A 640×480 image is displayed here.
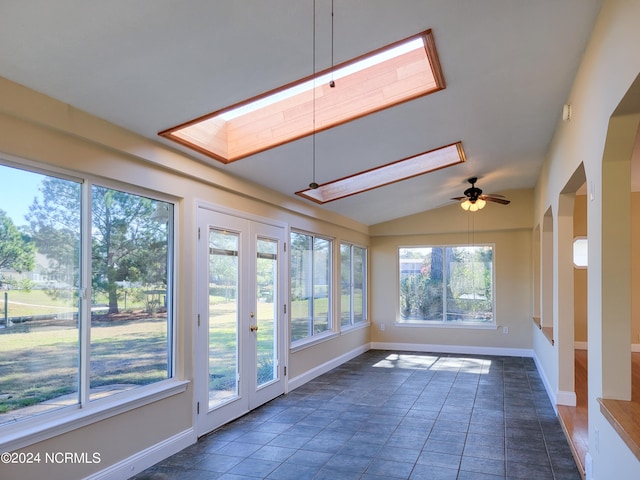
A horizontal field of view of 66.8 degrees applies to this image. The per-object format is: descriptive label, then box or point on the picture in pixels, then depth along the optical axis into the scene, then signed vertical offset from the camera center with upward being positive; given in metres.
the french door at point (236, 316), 4.26 -0.55
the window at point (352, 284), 8.03 -0.41
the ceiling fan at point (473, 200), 6.77 +0.86
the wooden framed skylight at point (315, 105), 3.54 +1.27
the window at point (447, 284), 8.70 -0.42
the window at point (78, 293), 2.65 -0.20
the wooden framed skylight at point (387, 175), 5.84 +1.10
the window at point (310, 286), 6.19 -0.34
